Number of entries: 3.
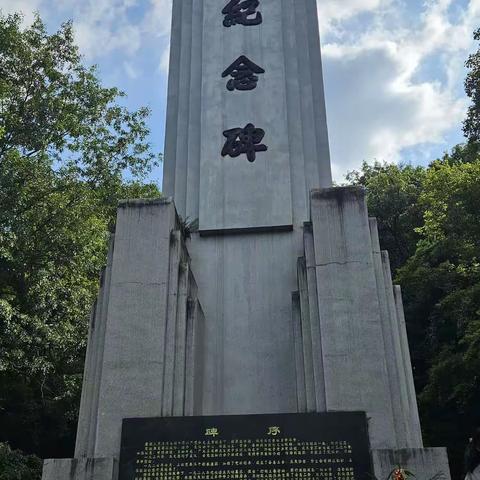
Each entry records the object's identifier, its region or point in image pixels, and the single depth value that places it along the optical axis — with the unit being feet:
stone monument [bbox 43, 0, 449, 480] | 20.98
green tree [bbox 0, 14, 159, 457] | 43.16
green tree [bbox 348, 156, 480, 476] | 44.75
